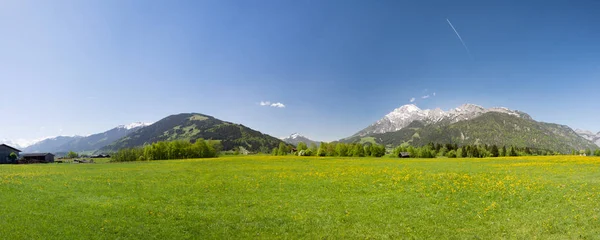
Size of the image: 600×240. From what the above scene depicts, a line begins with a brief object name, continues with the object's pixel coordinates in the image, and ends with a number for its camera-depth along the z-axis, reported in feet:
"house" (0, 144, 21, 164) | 407.83
